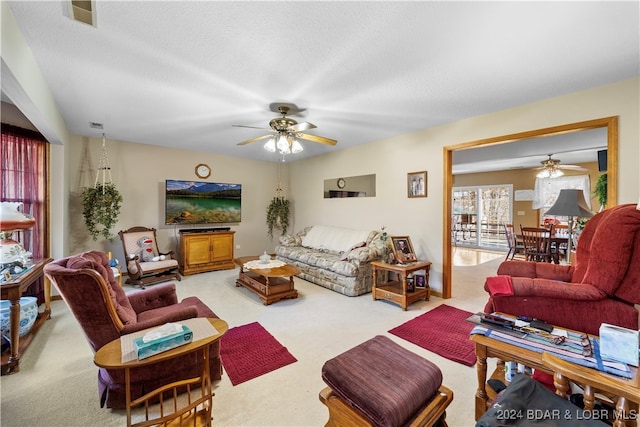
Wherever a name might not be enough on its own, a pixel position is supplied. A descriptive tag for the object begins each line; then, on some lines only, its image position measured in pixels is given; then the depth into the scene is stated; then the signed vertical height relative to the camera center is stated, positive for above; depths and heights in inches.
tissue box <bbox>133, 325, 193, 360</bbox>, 52.3 -27.2
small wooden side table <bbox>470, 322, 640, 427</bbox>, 43.8 -29.7
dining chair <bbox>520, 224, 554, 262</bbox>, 204.4 -23.9
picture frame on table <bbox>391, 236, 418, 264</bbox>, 147.6 -21.5
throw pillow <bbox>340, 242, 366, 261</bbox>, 169.7 -24.1
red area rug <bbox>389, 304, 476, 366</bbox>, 94.0 -49.6
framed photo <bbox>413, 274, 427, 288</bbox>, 149.7 -39.0
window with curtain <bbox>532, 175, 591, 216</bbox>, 292.4 +27.5
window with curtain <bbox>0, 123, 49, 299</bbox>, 121.3 +15.6
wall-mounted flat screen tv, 207.3 +8.0
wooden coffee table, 139.9 -41.1
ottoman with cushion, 48.3 -34.6
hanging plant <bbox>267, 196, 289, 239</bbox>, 259.3 -2.0
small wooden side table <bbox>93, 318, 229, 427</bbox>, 49.9 -29.2
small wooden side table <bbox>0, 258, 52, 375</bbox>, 82.1 -34.9
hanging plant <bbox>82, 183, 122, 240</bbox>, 169.2 +2.9
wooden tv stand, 199.2 -31.2
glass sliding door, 332.8 -3.0
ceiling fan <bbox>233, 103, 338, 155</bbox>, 124.0 +38.9
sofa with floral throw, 157.0 -30.1
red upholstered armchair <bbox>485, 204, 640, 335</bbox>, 69.7 -21.5
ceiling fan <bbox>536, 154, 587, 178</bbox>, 242.5 +43.9
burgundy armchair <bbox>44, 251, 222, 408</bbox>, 59.2 -27.3
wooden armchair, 170.9 -32.3
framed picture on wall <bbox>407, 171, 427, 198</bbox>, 161.6 +17.9
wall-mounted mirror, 195.5 +20.6
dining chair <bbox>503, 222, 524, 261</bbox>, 247.9 -28.2
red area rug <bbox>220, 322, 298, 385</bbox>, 84.1 -50.2
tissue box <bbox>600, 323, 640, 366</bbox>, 48.7 -24.7
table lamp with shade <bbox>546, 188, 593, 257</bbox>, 153.6 +4.7
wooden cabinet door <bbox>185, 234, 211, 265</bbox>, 199.3 -29.0
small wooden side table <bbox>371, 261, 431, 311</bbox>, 134.6 -42.3
